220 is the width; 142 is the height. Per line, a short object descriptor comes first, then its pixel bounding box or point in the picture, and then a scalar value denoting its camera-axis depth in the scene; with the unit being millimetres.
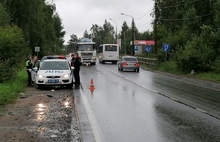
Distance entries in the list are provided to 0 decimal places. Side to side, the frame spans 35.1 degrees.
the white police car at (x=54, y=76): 18172
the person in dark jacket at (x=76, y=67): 19844
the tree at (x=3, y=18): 30045
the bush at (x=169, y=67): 36794
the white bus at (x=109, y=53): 58000
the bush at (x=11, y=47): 21539
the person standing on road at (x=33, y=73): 19312
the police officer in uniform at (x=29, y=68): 19819
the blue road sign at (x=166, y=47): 38406
